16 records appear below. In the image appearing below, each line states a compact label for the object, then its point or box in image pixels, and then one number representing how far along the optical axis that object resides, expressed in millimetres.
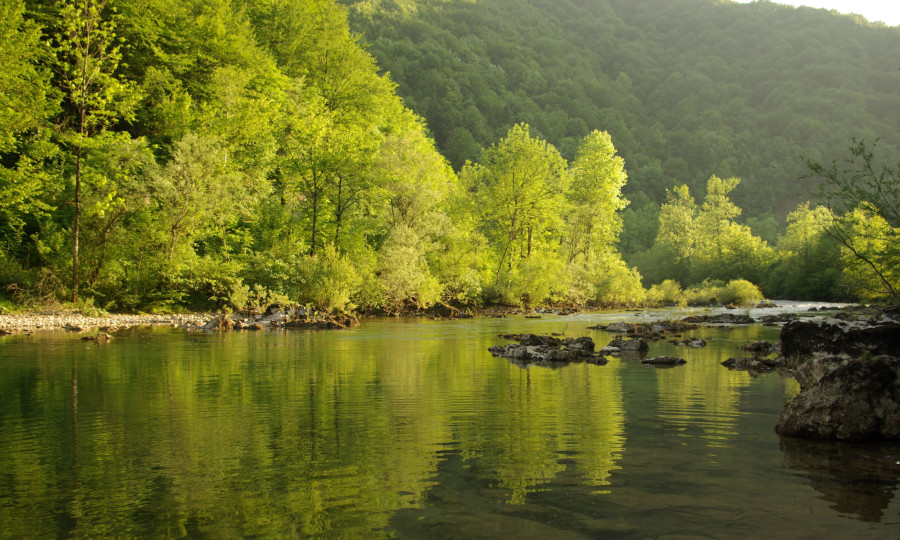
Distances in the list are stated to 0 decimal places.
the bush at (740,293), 56781
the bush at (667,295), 57156
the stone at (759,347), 17538
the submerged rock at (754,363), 15156
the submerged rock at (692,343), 20728
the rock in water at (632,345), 19297
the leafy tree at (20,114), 26953
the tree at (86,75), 28578
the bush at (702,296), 59938
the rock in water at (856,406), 7570
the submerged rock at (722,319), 33000
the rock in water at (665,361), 15965
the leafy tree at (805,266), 59500
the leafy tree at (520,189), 52875
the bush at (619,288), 54281
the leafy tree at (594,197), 62125
